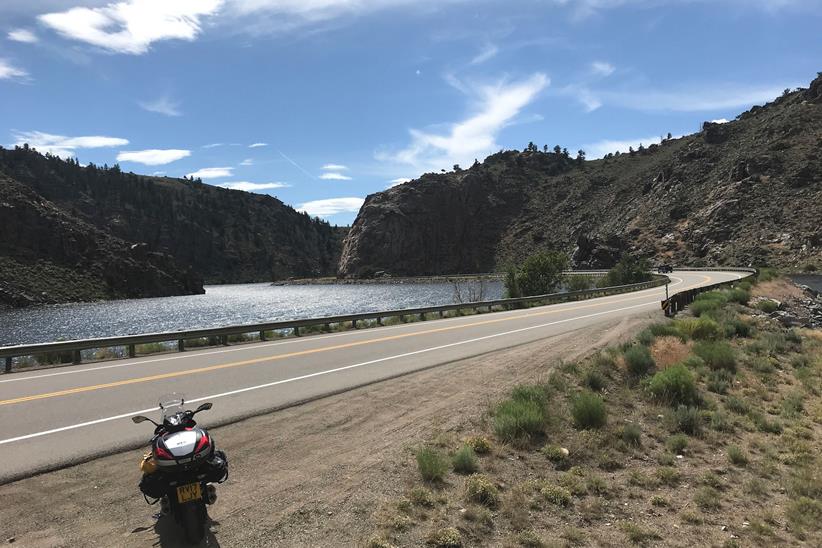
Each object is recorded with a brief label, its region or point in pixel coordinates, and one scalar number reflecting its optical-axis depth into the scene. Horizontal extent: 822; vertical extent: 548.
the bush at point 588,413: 8.98
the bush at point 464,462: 6.68
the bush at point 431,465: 6.29
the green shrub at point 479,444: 7.38
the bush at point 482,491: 5.91
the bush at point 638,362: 12.78
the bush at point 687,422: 9.38
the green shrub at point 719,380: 12.23
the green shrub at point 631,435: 8.50
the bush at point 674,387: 10.86
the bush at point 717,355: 14.22
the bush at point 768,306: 28.45
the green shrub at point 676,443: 8.46
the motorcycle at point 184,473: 4.39
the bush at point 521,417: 7.98
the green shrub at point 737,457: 8.09
